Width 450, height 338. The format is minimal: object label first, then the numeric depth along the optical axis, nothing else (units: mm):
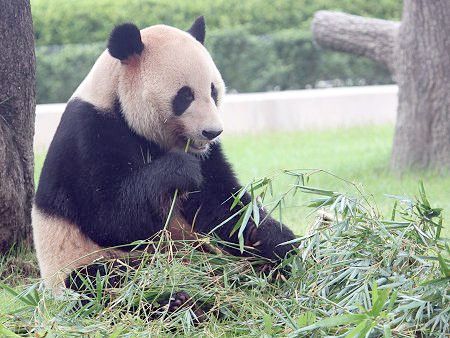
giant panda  8195
